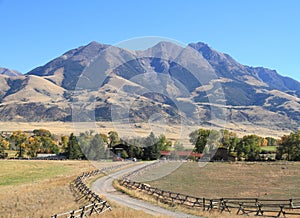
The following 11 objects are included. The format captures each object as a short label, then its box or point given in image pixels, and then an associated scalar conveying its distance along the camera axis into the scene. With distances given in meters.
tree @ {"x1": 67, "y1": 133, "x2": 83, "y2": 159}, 132.71
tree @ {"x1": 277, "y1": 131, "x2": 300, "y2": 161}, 130.88
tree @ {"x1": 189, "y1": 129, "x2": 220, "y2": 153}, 139.00
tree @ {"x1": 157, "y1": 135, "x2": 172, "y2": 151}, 125.62
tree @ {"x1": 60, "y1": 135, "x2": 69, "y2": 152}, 153.81
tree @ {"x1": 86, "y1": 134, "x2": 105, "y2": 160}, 111.81
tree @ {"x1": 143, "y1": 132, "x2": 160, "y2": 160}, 126.84
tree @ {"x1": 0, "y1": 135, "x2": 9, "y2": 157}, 133.35
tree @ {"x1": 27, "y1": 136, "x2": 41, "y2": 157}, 143.25
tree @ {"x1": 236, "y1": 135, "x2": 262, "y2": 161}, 135.00
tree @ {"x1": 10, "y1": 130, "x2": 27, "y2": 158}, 142.88
